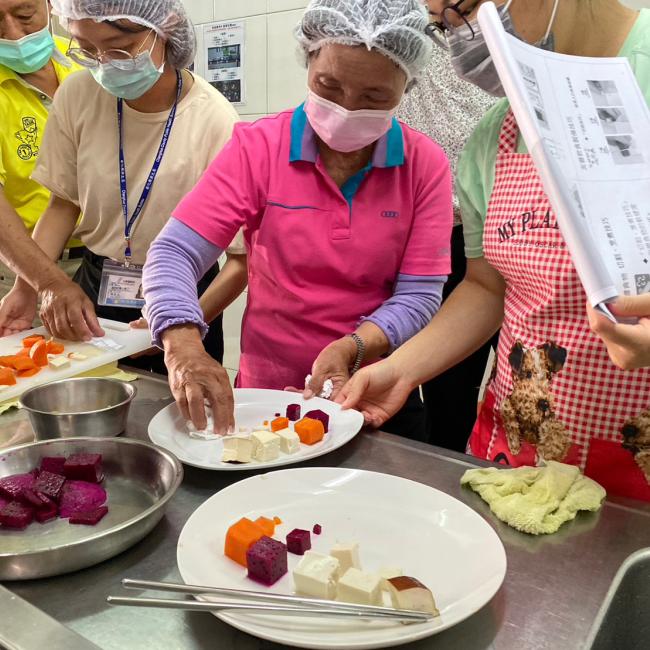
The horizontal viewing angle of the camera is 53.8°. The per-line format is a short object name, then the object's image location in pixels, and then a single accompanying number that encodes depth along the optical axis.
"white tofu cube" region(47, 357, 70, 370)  1.46
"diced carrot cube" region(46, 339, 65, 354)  1.53
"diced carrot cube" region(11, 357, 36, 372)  1.41
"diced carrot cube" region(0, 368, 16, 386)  1.35
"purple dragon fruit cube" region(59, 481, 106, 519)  0.88
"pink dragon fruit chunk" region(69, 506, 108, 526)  0.87
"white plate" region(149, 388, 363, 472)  1.07
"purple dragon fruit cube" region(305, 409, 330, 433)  1.17
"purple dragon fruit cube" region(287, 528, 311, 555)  0.83
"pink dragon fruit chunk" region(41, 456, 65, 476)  0.95
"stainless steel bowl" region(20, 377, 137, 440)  1.09
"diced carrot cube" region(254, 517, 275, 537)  0.85
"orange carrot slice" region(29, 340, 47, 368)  1.45
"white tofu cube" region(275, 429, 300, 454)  1.10
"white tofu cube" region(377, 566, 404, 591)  0.74
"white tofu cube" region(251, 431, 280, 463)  1.07
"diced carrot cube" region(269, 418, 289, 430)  1.18
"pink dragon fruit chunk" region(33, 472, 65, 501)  0.88
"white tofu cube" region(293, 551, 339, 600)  0.72
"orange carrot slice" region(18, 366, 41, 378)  1.42
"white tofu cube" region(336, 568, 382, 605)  0.70
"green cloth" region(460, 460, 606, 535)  0.92
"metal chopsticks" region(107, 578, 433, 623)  0.66
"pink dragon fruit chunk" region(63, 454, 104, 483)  0.94
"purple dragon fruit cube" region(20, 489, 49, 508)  0.86
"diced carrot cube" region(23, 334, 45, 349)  1.54
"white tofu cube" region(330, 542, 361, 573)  0.78
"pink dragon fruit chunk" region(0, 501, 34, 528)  0.84
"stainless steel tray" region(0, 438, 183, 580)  0.75
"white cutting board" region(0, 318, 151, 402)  1.39
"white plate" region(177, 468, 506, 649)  0.67
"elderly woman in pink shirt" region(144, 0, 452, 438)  1.33
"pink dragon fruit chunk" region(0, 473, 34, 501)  0.87
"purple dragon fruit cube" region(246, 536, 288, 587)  0.76
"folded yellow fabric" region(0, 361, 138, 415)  1.49
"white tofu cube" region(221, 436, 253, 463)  1.06
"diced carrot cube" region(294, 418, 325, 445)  1.12
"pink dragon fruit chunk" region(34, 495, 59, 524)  0.87
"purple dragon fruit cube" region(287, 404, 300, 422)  1.22
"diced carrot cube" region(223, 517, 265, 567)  0.79
